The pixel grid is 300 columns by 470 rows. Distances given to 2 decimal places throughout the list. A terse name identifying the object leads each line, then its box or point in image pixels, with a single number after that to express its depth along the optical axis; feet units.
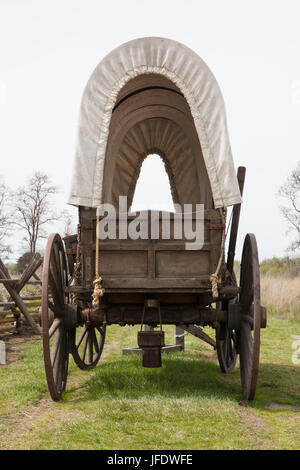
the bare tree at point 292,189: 110.93
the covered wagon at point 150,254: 15.29
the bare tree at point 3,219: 116.37
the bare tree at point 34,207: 117.80
